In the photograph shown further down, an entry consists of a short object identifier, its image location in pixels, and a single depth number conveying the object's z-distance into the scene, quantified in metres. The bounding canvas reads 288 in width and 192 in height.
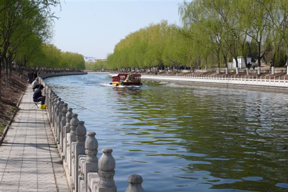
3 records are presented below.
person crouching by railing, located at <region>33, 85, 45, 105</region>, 22.99
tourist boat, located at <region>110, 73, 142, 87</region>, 67.12
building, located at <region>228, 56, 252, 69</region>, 109.95
